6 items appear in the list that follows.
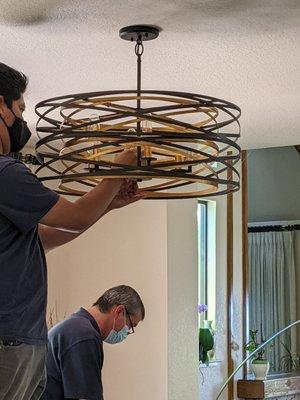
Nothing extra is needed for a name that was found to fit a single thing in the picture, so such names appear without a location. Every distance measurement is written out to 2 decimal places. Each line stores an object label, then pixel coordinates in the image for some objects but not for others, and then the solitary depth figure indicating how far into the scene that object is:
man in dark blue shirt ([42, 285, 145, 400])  3.67
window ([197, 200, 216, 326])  6.30
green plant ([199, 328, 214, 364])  5.98
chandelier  2.69
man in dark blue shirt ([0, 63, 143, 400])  1.93
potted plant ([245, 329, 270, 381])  6.69
